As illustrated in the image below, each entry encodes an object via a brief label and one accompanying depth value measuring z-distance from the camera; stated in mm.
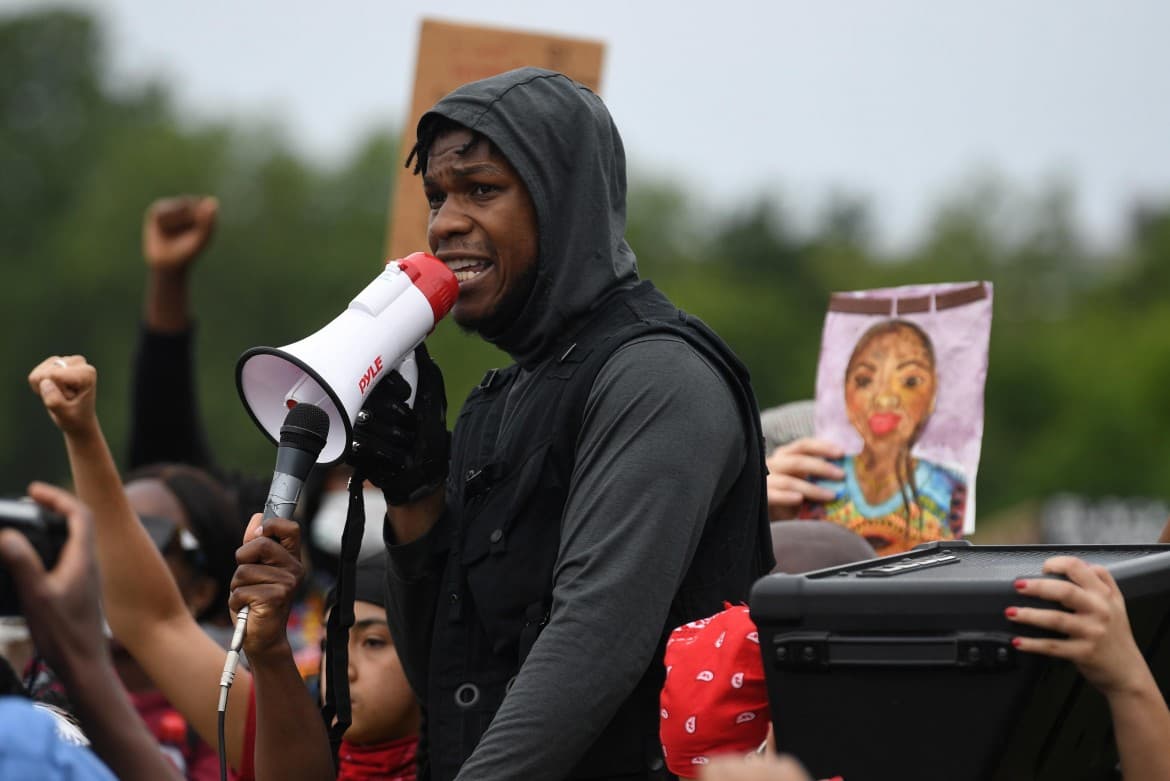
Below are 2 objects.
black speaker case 4676
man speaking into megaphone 5469
